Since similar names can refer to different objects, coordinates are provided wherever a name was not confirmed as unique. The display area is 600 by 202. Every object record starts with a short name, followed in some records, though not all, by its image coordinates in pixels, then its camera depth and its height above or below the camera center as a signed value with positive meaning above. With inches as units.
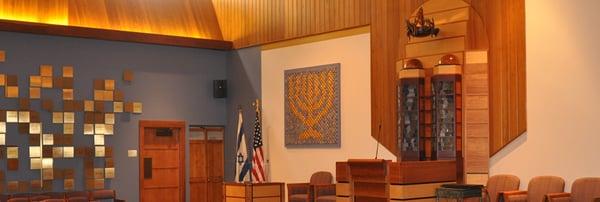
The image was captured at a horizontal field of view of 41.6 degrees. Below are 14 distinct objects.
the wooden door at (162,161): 555.8 -18.8
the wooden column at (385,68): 461.7 +38.3
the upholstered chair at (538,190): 371.9 -27.7
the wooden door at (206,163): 591.8 -21.8
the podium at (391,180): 370.3 -22.8
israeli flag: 547.9 -18.3
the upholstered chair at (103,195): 515.2 -39.3
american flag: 534.6 -18.3
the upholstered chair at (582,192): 355.9 -27.9
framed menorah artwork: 502.0 +17.8
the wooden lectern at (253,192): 484.1 -36.2
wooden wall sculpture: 493.7 +2.7
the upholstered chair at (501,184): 391.2 -26.3
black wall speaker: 592.4 +33.9
